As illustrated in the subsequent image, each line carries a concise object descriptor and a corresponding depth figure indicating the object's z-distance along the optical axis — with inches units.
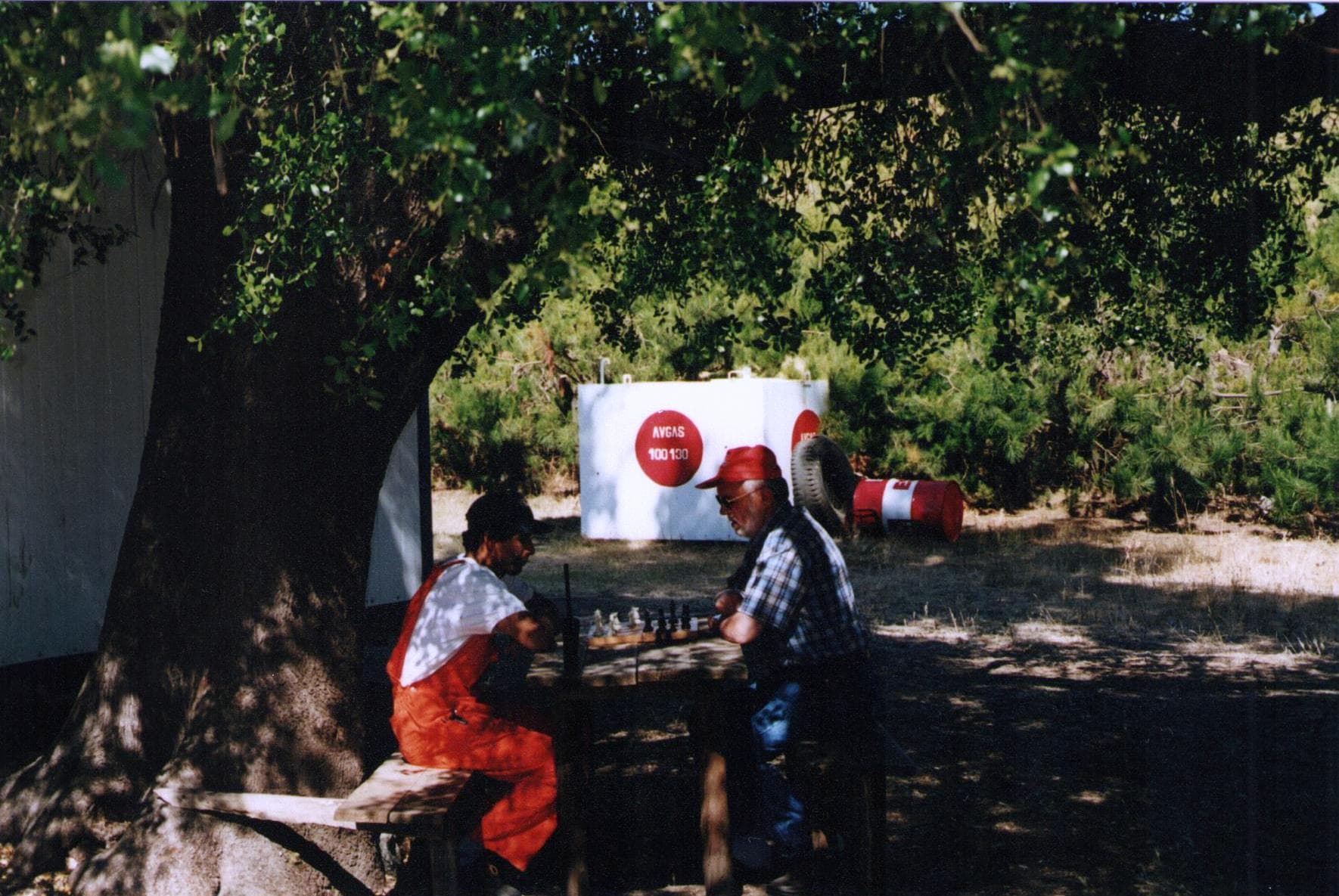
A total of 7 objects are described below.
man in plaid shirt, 191.6
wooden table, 186.5
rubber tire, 594.5
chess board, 213.5
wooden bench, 172.2
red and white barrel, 598.9
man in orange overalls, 191.6
